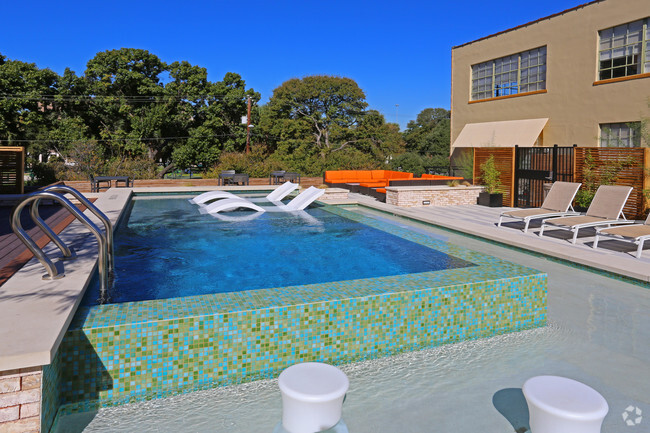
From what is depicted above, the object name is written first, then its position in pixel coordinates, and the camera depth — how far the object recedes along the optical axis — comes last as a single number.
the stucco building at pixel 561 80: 17.06
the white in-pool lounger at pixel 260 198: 13.36
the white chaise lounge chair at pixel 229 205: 11.52
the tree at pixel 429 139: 53.09
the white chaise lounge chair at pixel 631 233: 7.48
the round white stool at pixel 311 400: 2.75
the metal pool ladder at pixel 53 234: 4.06
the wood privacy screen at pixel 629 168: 11.04
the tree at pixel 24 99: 34.22
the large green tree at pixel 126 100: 37.19
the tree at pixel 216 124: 39.31
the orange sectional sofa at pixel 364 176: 21.28
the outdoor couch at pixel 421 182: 16.75
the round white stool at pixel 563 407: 2.59
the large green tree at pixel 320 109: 43.34
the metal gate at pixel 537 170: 13.48
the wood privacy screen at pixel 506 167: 14.62
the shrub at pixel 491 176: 15.09
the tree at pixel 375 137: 45.09
